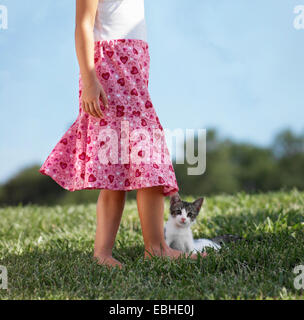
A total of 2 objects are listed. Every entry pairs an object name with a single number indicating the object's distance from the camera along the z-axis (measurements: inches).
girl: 152.2
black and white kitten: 163.3
